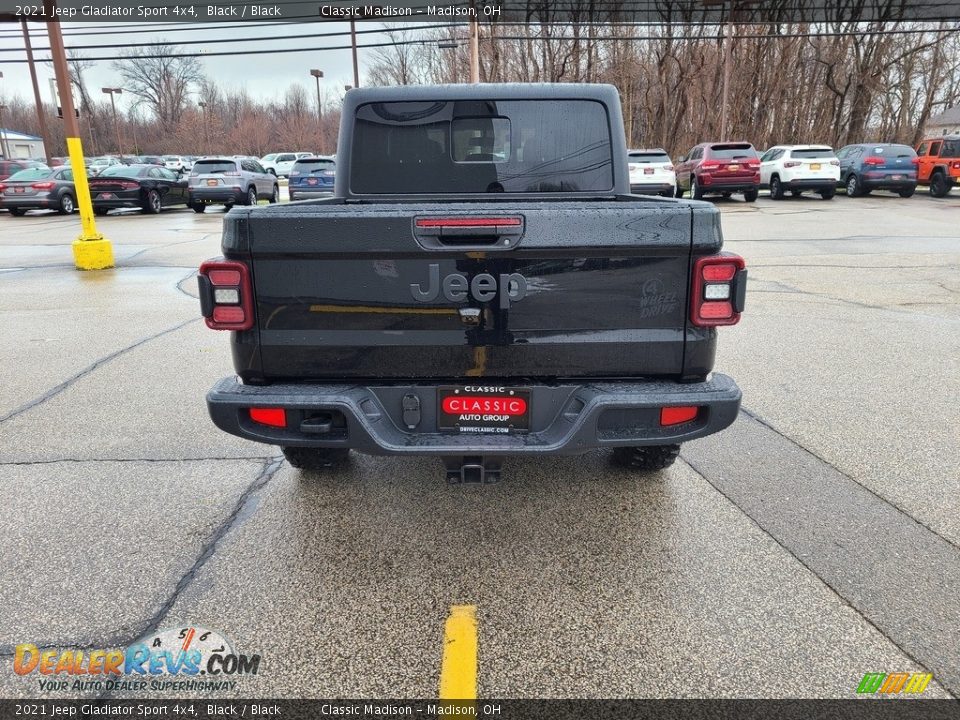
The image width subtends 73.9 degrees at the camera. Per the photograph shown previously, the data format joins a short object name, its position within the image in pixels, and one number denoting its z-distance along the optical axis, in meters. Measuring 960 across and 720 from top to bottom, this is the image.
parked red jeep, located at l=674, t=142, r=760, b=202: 20.42
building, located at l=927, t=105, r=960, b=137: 77.45
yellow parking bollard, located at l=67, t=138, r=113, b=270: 9.90
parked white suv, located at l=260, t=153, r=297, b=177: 40.09
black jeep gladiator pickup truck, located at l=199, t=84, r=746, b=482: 2.49
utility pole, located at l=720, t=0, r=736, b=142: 29.52
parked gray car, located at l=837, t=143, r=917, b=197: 21.38
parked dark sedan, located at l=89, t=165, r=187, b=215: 20.56
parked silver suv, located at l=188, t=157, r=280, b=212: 21.31
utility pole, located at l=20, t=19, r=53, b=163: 32.59
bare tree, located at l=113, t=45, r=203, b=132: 82.19
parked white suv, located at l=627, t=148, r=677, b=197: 19.73
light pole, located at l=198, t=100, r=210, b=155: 75.19
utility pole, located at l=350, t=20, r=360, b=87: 32.52
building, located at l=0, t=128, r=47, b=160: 83.84
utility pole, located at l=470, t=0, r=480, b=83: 23.00
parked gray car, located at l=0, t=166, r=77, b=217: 20.88
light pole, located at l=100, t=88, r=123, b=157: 71.95
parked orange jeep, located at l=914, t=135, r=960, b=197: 21.28
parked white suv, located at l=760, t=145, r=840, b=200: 21.09
